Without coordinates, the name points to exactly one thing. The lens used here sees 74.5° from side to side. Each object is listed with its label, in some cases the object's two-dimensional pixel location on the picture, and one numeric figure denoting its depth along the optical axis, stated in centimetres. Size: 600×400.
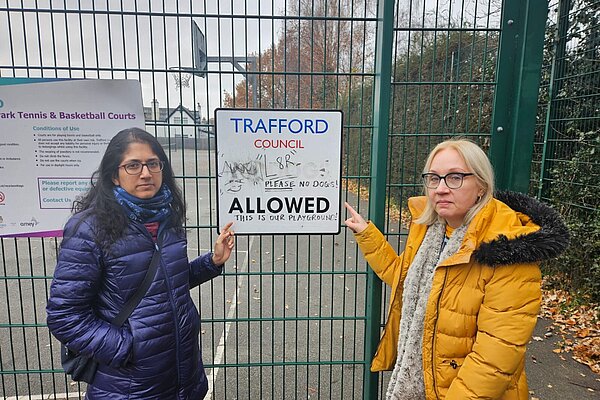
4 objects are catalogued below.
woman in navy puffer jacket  166
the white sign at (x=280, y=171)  229
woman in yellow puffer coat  159
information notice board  228
